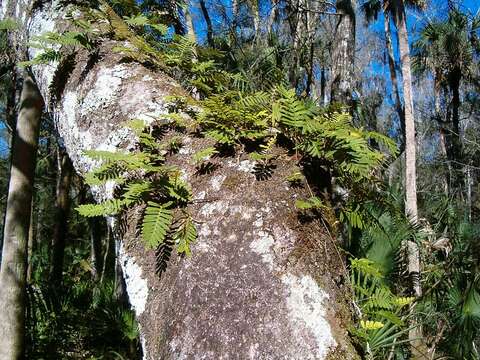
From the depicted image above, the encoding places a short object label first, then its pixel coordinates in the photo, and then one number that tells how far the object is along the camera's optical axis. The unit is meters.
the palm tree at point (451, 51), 18.47
